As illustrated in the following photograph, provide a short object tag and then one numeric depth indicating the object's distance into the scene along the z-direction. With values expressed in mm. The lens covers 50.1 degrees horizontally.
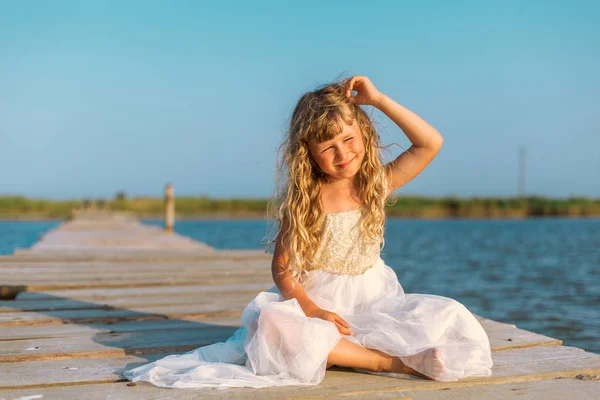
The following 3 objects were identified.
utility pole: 53875
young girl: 2221
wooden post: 13711
